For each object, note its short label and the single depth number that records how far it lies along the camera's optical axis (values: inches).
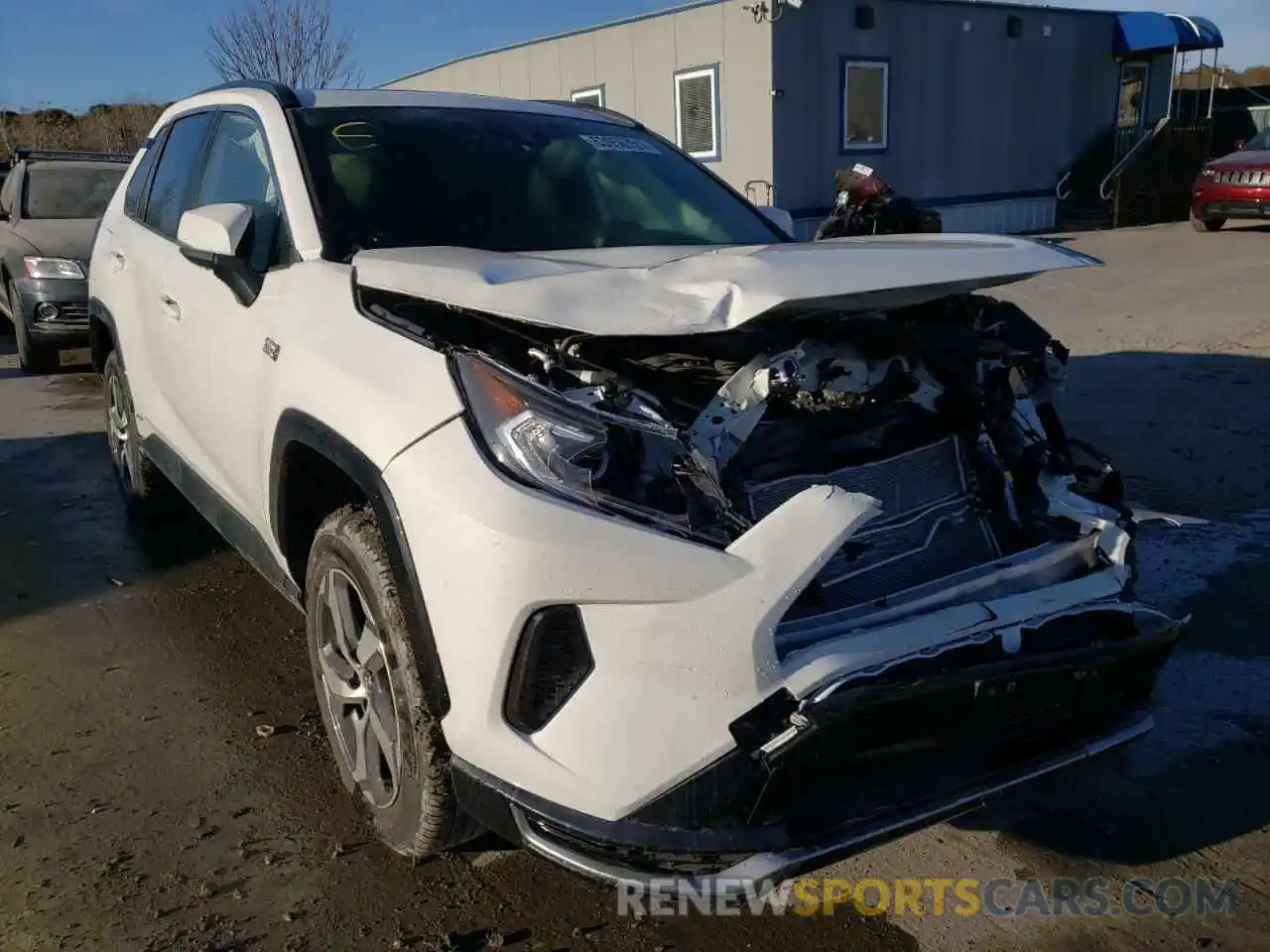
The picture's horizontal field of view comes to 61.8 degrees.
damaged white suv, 77.0
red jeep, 602.2
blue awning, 758.5
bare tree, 887.7
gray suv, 330.6
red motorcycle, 379.2
